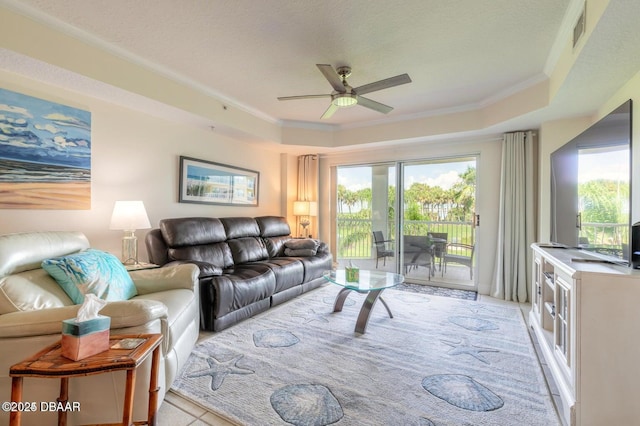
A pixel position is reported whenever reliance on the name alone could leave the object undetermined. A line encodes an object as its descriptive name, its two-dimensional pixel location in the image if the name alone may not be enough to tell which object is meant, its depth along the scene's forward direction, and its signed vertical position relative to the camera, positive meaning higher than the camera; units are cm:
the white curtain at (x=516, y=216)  380 -2
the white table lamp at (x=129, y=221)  270 -11
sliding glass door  451 -10
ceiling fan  236 +107
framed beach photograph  378 +39
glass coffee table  278 -71
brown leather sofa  274 -63
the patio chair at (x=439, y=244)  467 -49
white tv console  147 -67
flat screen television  172 +18
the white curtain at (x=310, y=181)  543 +57
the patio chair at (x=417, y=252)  478 -65
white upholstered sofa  139 -59
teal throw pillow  178 -42
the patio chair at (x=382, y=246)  504 -58
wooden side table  111 -61
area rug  166 -112
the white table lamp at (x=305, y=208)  522 +6
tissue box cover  118 -52
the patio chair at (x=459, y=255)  445 -64
